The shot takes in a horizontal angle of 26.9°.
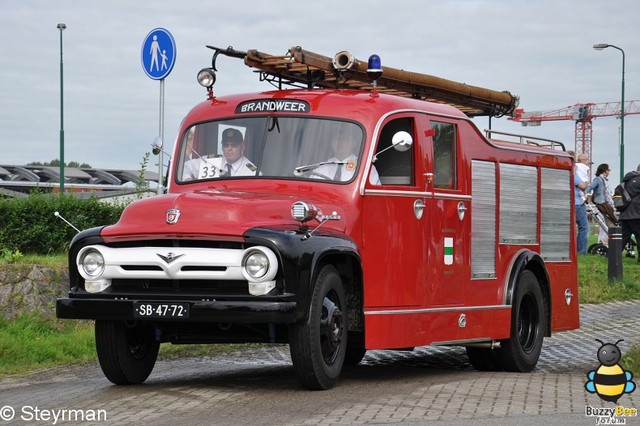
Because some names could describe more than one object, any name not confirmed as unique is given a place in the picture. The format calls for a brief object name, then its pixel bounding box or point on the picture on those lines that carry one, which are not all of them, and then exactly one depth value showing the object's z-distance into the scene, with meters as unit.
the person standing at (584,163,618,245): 26.81
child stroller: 27.93
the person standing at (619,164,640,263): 26.27
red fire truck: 9.63
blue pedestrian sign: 16.22
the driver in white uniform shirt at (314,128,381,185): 10.98
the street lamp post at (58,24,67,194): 38.81
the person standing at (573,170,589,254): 25.94
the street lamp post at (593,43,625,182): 49.94
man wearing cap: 11.21
